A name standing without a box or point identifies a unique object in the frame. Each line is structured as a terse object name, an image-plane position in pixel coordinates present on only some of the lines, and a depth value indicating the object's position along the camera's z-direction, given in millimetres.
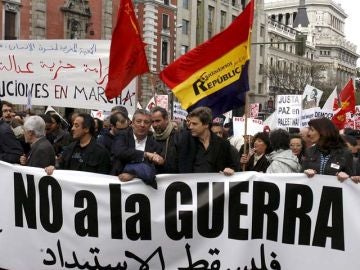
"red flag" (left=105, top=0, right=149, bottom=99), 6965
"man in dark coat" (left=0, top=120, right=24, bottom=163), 5523
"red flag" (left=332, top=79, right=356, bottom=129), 12297
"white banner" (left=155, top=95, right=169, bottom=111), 15219
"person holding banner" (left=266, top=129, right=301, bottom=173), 5574
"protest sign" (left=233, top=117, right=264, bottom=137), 10898
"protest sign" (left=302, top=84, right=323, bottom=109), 13125
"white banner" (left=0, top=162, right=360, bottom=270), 4660
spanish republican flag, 5758
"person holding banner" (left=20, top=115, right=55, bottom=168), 5211
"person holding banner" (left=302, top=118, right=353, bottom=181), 4805
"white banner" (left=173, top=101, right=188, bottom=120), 14906
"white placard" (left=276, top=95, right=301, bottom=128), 12359
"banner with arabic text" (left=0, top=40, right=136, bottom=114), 8047
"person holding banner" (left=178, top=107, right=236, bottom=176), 4922
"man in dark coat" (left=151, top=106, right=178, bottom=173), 5485
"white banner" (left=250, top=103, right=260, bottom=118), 19242
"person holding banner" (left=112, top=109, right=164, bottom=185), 4859
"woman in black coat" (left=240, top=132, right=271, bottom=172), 6160
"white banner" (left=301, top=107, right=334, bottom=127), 11490
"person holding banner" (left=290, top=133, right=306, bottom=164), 6582
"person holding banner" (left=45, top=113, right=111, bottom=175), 5184
